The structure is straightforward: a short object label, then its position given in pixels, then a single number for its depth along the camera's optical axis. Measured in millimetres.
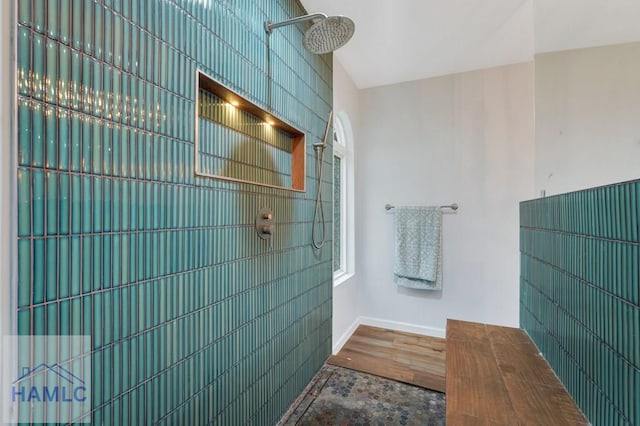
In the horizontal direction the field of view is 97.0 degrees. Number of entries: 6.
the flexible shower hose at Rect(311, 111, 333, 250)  2072
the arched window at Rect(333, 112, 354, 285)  2938
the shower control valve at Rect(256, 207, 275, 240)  1466
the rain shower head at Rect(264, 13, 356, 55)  1357
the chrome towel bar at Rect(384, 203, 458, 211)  2863
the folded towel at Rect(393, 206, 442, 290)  2893
